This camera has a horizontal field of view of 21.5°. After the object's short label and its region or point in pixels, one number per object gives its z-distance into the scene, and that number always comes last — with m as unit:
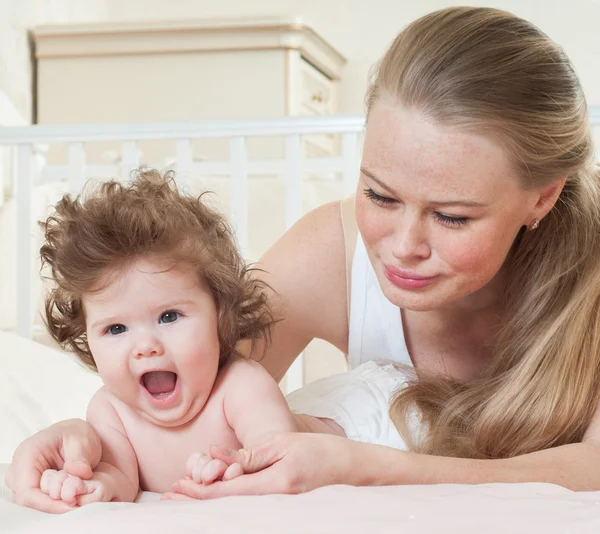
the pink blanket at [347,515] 0.96
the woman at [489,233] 1.25
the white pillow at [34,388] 1.42
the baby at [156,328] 1.18
